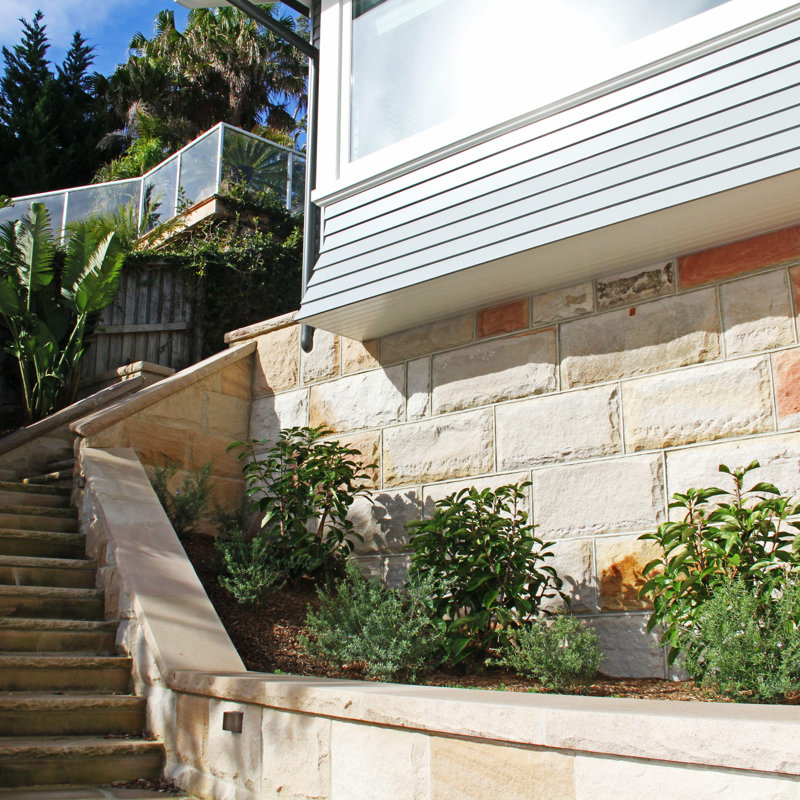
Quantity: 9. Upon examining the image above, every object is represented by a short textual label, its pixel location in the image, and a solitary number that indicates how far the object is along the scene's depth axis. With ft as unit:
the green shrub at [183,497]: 18.84
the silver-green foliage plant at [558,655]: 12.02
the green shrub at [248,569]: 15.97
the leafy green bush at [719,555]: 11.28
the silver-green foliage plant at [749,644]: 9.75
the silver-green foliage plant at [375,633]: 13.04
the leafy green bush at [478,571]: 13.65
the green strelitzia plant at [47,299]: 27.94
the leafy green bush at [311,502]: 17.57
